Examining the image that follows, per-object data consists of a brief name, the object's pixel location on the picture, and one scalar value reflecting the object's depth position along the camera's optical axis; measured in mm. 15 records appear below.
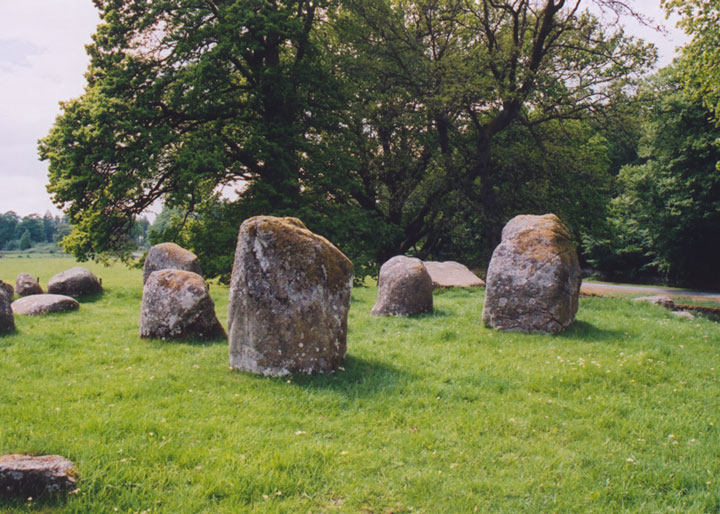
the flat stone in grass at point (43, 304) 13516
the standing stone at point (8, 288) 12043
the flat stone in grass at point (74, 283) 17812
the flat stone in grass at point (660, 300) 17297
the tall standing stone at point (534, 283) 11469
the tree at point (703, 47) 18625
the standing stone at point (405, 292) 14016
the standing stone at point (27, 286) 17281
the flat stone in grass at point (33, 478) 4328
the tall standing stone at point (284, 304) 8008
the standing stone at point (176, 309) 10547
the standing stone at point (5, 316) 10531
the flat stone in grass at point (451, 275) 20500
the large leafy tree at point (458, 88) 22469
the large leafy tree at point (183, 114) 19500
